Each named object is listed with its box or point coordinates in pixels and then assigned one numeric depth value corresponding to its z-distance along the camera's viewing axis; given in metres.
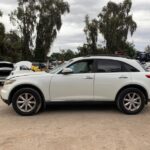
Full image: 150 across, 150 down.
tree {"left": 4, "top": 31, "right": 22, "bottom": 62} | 18.95
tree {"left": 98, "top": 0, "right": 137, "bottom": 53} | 26.73
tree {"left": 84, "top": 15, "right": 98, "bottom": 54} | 27.63
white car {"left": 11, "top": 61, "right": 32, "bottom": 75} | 8.95
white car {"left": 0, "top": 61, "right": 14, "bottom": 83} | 8.94
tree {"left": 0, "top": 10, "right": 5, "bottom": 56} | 17.27
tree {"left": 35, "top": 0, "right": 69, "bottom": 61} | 23.59
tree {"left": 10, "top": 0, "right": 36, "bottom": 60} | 23.65
